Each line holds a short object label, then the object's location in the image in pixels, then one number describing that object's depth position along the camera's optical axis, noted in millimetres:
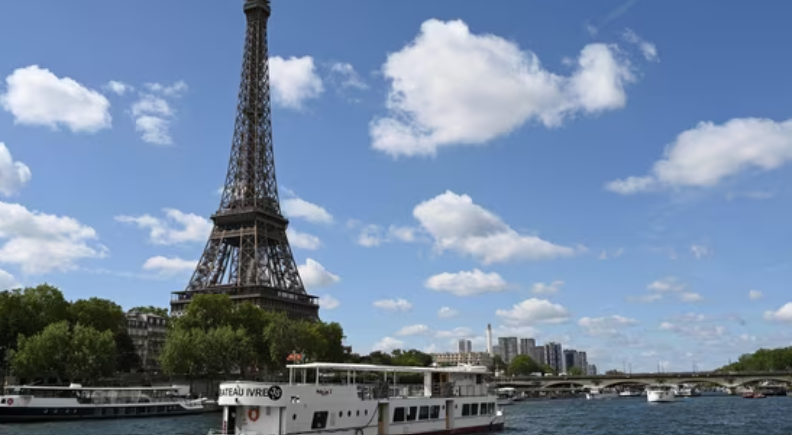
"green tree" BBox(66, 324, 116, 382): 85312
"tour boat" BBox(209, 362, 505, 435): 38219
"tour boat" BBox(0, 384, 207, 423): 65500
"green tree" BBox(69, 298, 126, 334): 97188
